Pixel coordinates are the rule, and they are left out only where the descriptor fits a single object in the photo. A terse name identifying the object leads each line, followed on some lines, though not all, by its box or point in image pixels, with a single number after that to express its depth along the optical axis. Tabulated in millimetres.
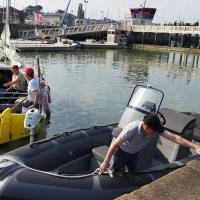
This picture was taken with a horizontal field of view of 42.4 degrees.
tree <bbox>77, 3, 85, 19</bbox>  95743
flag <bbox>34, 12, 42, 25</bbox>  35849
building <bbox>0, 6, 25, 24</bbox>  49513
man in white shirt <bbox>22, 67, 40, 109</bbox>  6906
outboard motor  5977
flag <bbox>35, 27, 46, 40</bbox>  37591
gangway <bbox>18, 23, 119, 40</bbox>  40349
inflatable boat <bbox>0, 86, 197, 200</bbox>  4058
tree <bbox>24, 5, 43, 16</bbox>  111709
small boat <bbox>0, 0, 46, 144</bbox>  7183
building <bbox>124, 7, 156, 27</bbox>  48037
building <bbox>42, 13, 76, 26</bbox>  93007
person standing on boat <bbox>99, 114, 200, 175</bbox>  3667
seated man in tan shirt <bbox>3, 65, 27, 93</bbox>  8450
